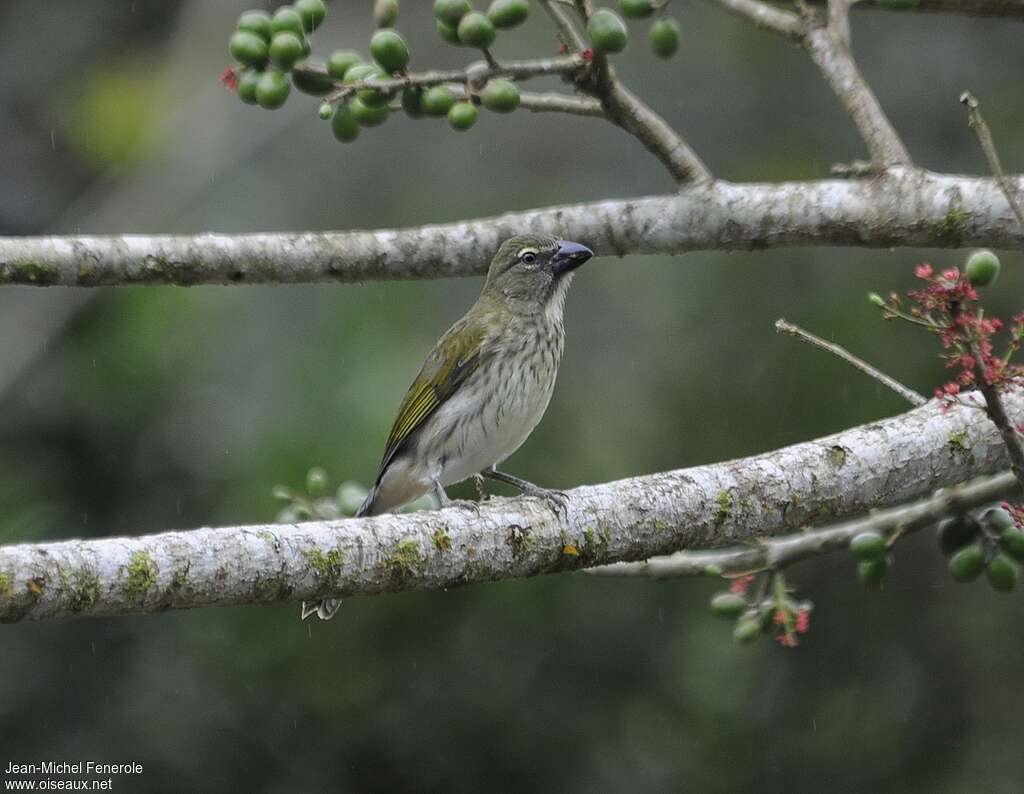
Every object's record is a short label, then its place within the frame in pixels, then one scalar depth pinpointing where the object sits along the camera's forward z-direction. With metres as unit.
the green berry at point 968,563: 6.58
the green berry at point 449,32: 6.90
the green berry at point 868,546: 6.71
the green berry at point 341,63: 7.22
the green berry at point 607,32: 6.75
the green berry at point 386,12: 7.28
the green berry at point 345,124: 7.20
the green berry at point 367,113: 7.05
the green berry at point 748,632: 7.09
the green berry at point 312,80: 7.27
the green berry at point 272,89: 7.02
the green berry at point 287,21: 6.98
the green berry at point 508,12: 6.88
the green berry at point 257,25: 7.11
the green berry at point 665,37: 7.14
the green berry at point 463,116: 6.99
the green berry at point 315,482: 7.91
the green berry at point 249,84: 7.17
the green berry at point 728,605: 7.25
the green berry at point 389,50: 6.75
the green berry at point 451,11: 6.82
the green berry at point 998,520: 6.61
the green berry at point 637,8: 6.99
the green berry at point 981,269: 5.40
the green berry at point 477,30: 6.70
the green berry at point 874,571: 6.81
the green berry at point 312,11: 7.13
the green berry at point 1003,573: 6.49
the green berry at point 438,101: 7.06
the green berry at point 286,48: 6.95
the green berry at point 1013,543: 6.46
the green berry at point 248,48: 7.04
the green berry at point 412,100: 7.15
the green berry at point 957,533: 6.73
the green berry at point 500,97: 6.93
